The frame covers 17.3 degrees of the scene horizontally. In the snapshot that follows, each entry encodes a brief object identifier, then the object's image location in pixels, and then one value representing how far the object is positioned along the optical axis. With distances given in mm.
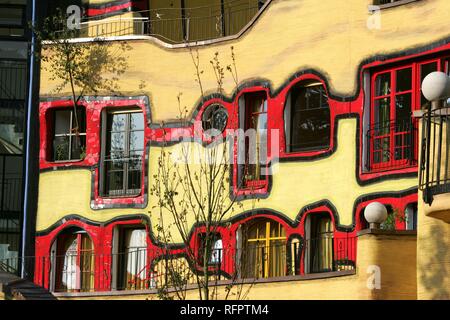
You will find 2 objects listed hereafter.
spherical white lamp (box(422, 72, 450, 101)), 19281
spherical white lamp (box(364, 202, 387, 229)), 22484
